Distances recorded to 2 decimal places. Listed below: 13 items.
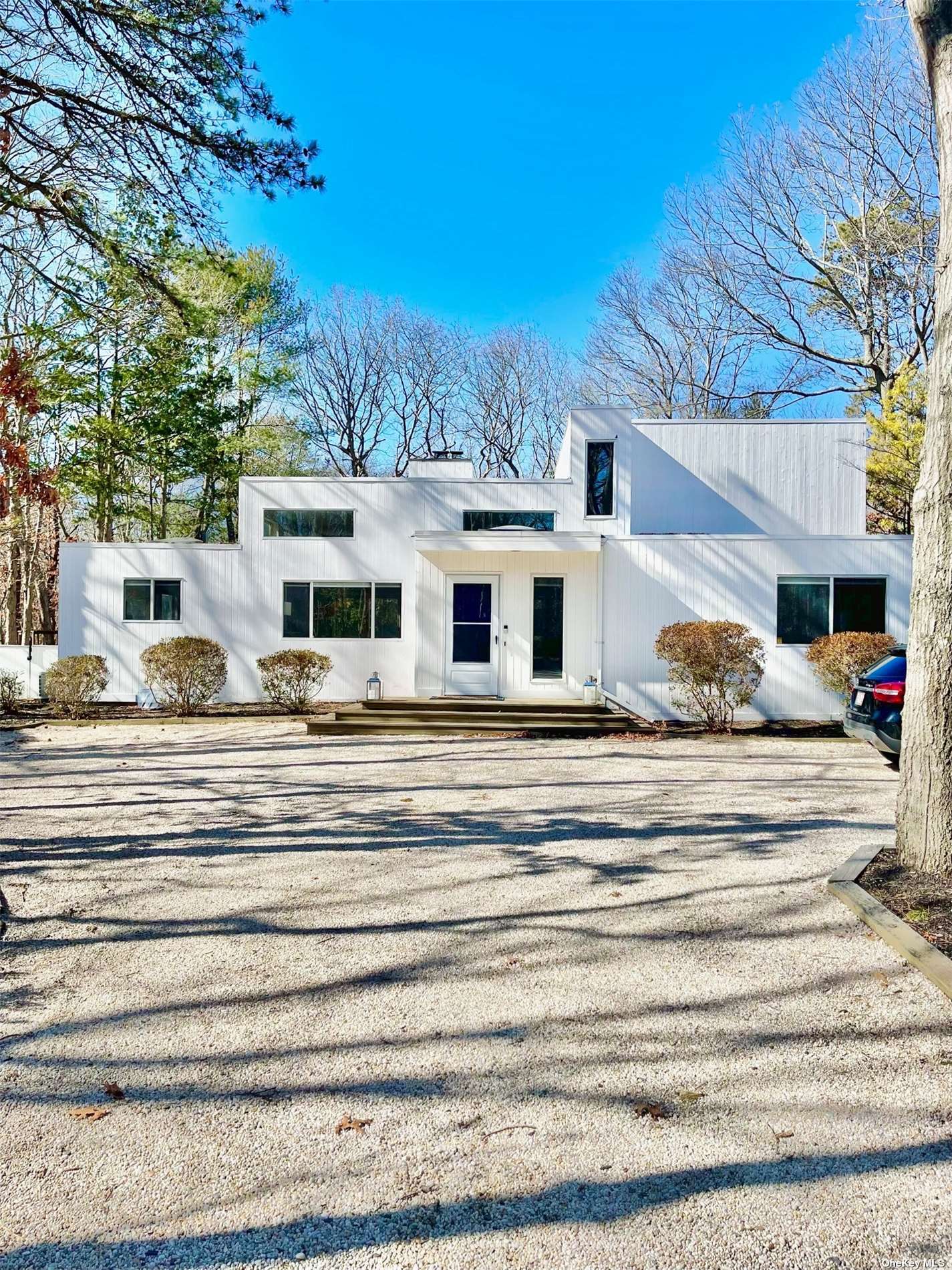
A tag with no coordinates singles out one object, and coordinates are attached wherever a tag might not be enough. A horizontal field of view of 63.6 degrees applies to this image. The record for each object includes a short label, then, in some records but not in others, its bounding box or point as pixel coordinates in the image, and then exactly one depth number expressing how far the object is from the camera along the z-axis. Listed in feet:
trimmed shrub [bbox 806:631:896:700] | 36.68
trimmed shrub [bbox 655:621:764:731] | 36.78
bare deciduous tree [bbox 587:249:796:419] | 86.22
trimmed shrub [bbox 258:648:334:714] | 41.86
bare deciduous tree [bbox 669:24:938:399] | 65.41
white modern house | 39.81
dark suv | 25.44
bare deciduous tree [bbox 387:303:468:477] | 103.19
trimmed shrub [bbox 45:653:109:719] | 41.65
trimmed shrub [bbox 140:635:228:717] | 41.39
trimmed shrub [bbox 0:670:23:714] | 44.68
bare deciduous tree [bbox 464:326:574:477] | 103.04
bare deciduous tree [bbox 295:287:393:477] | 100.99
